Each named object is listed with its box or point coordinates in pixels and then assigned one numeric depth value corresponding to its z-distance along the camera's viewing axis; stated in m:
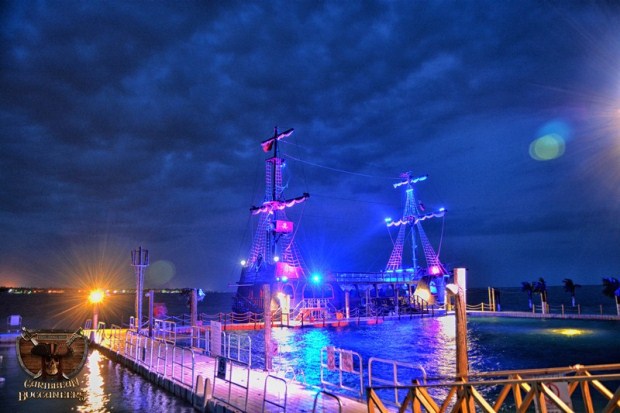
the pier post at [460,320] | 10.76
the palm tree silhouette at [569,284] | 68.69
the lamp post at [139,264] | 29.34
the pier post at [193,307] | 33.49
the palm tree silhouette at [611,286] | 53.41
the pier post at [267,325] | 17.36
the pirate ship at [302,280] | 56.81
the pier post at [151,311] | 29.58
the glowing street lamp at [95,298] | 34.97
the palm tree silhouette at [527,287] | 72.31
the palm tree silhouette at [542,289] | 59.28
